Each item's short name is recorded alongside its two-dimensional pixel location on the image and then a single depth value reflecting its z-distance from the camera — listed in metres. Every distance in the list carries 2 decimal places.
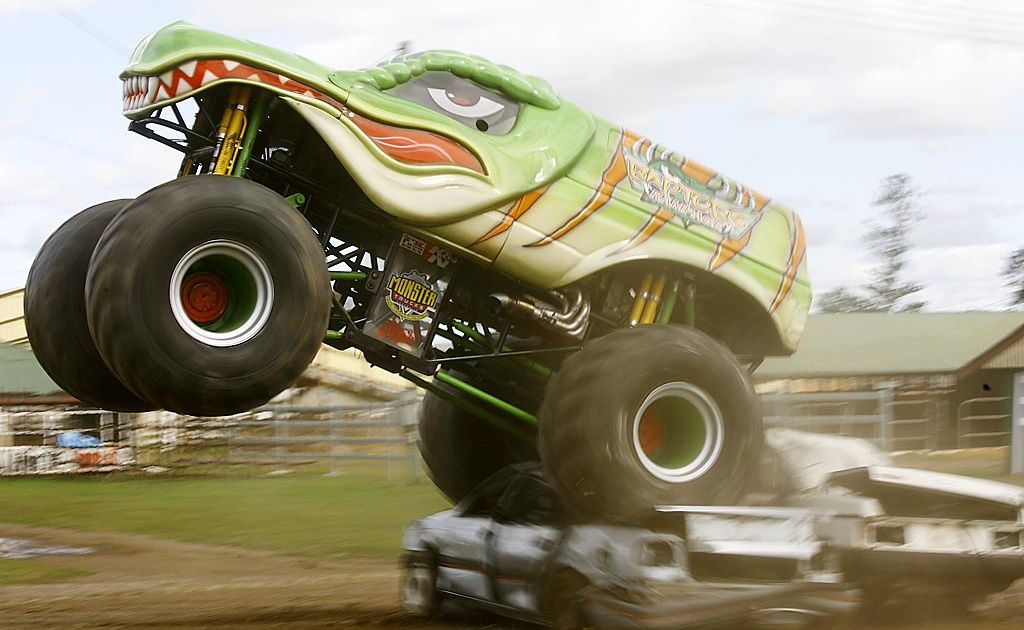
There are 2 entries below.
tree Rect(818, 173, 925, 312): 63.50
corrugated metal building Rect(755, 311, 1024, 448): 31.67
